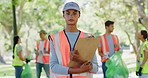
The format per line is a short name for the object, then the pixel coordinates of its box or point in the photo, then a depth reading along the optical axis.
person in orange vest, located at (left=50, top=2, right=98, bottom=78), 3.40
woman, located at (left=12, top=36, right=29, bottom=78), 10.70
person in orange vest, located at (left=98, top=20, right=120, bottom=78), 8.67
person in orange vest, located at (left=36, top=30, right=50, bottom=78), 11.20
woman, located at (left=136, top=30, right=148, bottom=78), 7.37
